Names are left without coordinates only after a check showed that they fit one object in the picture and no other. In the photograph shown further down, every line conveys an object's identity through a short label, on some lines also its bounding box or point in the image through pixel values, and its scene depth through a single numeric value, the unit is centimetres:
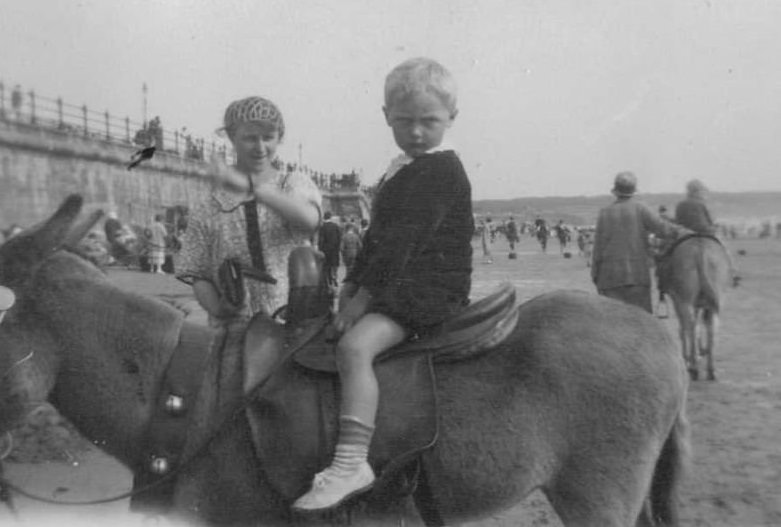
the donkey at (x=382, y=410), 295
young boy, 304
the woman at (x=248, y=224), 346
